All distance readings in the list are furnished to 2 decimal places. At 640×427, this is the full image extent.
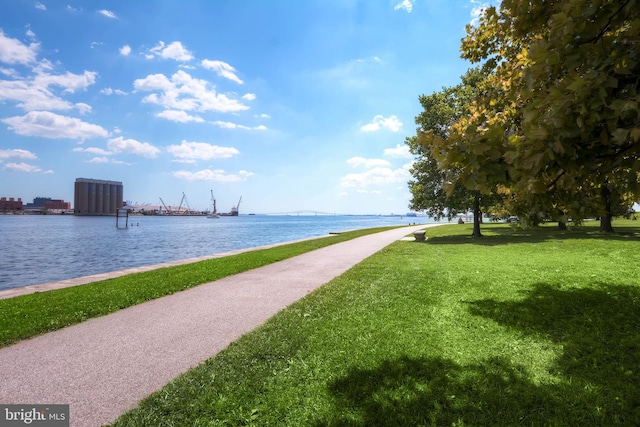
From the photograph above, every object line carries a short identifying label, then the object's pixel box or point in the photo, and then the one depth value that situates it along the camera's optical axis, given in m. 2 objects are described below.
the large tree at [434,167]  22.30
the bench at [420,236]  21.98
